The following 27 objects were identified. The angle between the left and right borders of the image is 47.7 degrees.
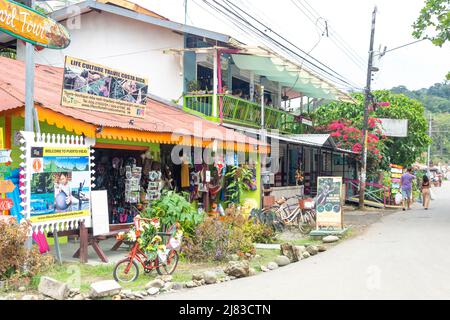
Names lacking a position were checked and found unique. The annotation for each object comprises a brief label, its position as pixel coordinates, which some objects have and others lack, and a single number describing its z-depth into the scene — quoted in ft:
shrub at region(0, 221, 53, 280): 22.95
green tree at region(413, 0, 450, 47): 55.57
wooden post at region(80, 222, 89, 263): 29.66
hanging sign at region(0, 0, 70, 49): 22.98
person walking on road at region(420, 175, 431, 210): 73.05
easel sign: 43.91
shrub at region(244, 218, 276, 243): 39.22
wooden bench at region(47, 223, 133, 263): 29.66
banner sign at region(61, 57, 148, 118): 28.99
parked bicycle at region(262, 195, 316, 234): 47.32
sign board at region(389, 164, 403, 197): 81.64
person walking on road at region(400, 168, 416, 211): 72.23
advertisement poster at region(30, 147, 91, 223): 26.12
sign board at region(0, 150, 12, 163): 24.88
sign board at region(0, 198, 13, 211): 24.76
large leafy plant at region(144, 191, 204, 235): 32.12
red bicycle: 25.99
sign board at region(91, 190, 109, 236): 29.76
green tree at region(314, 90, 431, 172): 99.91
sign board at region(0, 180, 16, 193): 24.97
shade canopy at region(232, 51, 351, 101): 53.52
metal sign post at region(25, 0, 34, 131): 24.88
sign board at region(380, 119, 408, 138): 94.94
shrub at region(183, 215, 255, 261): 31.83
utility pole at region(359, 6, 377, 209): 72.79
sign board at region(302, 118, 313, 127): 73.04
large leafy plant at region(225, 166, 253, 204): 49.03
